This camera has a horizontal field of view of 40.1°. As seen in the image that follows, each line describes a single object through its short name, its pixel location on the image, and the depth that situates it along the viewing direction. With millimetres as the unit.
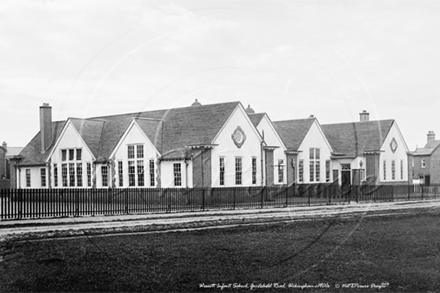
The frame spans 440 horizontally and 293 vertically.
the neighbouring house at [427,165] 89750
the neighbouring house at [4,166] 82175
